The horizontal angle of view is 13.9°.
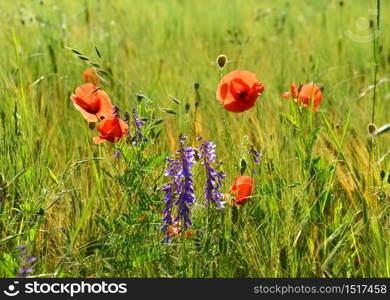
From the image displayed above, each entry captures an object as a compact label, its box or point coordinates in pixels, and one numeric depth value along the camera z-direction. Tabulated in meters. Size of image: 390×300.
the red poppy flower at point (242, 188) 2.11
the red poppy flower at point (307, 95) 2.32
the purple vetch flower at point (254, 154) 2.16
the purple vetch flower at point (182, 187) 2.06
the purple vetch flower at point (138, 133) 2.13
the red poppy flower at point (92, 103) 2.20
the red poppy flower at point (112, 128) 2.14
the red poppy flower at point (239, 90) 2.17
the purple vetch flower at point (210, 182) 2.08
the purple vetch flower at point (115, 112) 2.14
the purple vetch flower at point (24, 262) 1.97
